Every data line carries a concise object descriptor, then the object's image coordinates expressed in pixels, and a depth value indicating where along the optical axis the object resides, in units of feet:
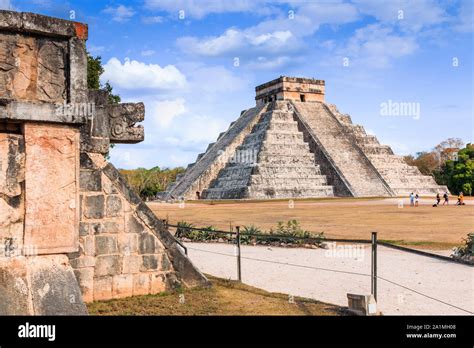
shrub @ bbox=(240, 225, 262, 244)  51.72
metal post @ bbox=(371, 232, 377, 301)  23.99
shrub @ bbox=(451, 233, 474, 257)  37.83
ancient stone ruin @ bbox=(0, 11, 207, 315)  16.38
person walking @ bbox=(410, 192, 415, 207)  108.59
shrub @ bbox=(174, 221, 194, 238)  57.50
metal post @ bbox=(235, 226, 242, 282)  30.27
